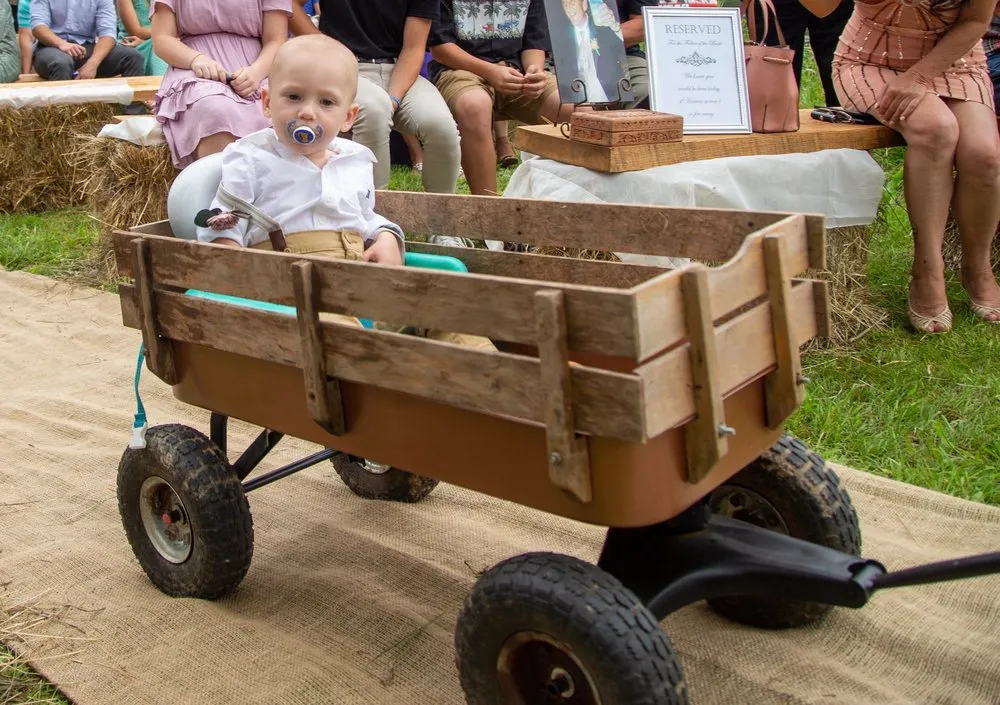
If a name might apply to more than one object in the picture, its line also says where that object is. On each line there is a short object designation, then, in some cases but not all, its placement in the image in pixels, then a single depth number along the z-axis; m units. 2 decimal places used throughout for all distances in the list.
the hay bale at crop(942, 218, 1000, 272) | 4.64
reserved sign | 4.04
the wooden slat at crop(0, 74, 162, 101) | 6.51
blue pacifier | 2.47
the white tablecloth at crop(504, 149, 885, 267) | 3.68
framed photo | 4.18
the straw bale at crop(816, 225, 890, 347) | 4.01
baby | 2.46
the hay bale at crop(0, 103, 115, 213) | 6.97
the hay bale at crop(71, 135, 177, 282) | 5.31
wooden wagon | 1.63
